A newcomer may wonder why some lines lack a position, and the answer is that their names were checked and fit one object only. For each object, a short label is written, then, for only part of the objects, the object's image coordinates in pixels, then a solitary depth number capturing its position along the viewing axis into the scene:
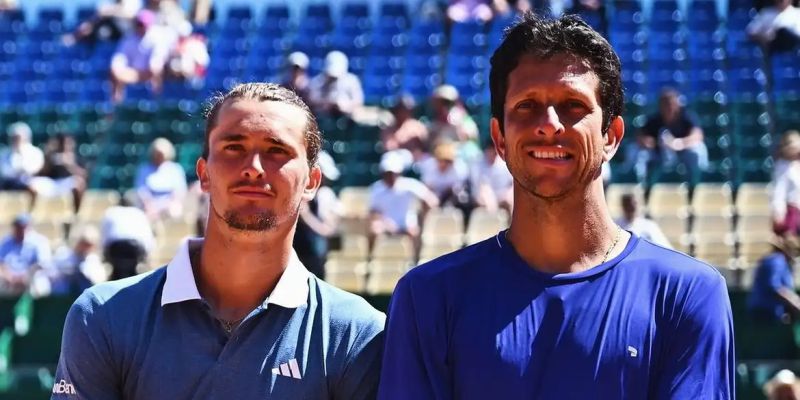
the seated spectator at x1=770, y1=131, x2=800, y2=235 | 10.62
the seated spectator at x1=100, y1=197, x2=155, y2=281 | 11.39
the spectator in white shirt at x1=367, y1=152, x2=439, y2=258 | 11.84
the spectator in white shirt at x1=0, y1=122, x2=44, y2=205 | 14.27
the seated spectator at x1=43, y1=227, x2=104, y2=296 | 11.50
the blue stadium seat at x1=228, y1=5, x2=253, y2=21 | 18.03
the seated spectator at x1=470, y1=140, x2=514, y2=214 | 11.84
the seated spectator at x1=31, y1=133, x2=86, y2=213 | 14.15
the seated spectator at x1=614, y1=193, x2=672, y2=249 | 9.70
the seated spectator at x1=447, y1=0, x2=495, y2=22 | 15.94
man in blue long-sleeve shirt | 3.28
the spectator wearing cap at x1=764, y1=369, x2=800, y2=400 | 7.86
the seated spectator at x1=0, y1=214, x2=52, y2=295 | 12.17
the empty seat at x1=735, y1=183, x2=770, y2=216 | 11.96
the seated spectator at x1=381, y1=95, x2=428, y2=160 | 13.09
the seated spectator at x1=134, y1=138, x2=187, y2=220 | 12.97
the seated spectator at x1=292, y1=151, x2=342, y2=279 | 10.59
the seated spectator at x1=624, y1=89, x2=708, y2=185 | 12.36
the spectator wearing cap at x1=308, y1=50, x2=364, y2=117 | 14.14
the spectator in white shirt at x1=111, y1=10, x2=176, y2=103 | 16.14
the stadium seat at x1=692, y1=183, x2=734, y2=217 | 11.90
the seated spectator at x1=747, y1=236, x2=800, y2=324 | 9.69
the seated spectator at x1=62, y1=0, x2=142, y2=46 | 17.36
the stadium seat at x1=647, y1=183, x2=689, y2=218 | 11.88
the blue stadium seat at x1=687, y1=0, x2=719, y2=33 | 15.32
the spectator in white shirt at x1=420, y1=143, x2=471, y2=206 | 12.02
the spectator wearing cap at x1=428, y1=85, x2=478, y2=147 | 12.66
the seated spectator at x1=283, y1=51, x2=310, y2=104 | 13.44
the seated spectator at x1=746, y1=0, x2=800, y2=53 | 14.01
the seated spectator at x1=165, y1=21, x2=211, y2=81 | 16.28
